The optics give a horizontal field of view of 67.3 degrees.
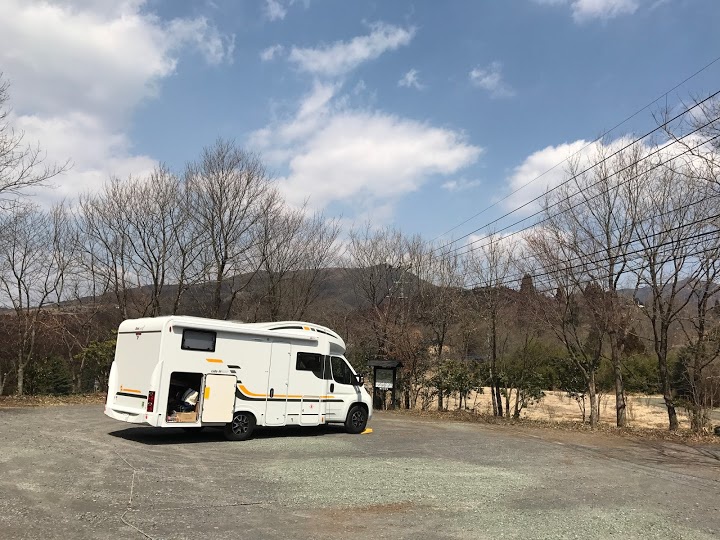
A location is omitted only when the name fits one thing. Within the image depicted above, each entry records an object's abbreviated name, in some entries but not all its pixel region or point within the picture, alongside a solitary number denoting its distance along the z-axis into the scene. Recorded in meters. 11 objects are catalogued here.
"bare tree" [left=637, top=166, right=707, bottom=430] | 17.09
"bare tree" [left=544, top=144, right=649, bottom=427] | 18.09
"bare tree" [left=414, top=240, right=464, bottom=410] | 24.92
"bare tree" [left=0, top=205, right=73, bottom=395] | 24.35
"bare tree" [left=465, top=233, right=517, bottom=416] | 22.67
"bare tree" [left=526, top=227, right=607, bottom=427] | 18.94
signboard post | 22.48
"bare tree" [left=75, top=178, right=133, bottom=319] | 25.84
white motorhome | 11.68
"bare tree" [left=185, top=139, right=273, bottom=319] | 26.08
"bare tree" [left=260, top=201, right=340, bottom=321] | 28.38
